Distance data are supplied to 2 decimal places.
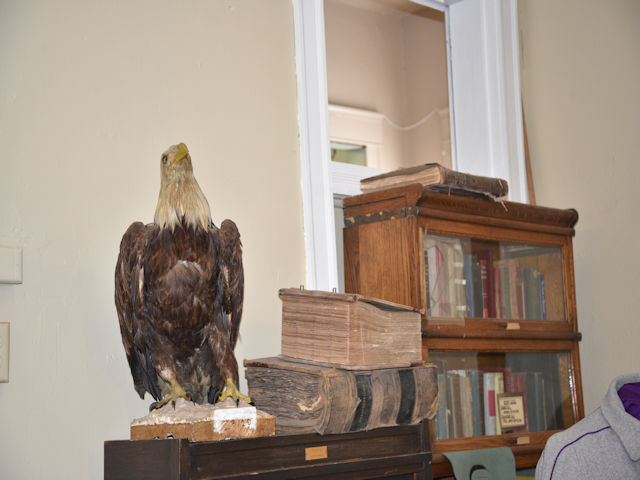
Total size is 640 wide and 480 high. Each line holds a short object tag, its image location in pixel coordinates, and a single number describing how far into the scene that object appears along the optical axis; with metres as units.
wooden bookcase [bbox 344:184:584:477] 2.32
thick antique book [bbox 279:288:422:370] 1.80
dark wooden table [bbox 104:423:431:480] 1.49
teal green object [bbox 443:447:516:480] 2.21
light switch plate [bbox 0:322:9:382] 1.72
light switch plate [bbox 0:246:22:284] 1.73
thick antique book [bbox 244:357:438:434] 1.72
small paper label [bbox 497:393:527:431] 2.55
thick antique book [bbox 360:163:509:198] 2.32
